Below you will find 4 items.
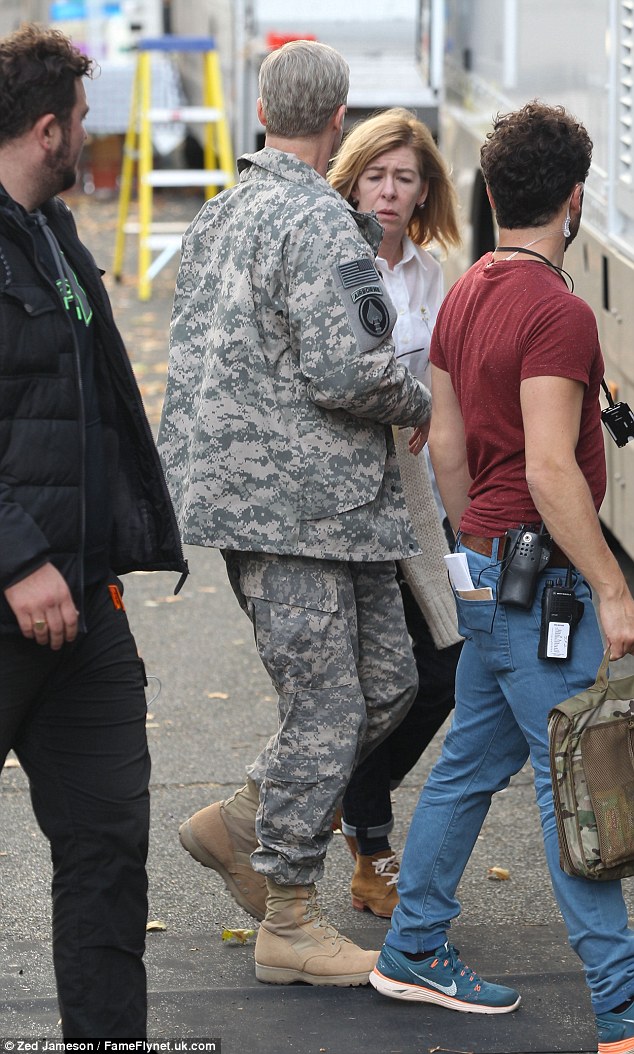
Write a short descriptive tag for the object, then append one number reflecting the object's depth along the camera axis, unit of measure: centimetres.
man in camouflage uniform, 607
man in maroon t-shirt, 573
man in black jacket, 497
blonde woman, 748
